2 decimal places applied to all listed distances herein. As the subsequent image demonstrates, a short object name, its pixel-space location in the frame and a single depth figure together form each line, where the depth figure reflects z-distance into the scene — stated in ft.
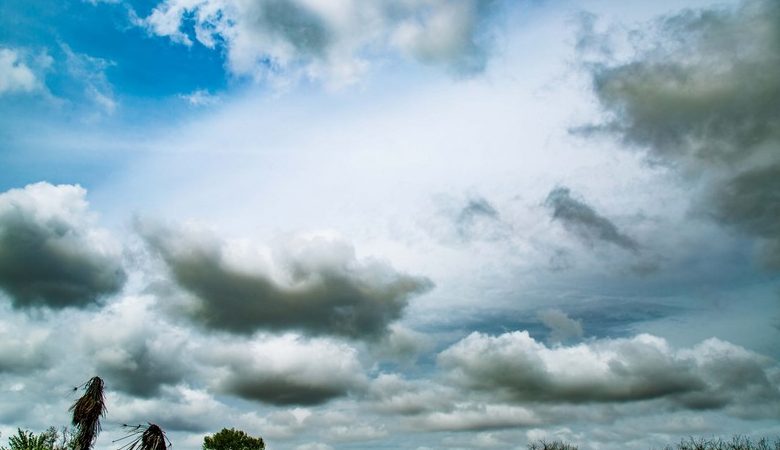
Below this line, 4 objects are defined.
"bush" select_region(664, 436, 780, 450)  255.50
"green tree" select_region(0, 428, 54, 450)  93.53
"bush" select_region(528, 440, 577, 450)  325.62
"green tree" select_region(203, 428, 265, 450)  319.68
